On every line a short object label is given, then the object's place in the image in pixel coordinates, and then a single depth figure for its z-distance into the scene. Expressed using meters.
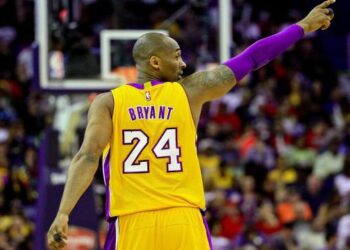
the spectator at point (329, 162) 28.23
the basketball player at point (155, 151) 10.14
